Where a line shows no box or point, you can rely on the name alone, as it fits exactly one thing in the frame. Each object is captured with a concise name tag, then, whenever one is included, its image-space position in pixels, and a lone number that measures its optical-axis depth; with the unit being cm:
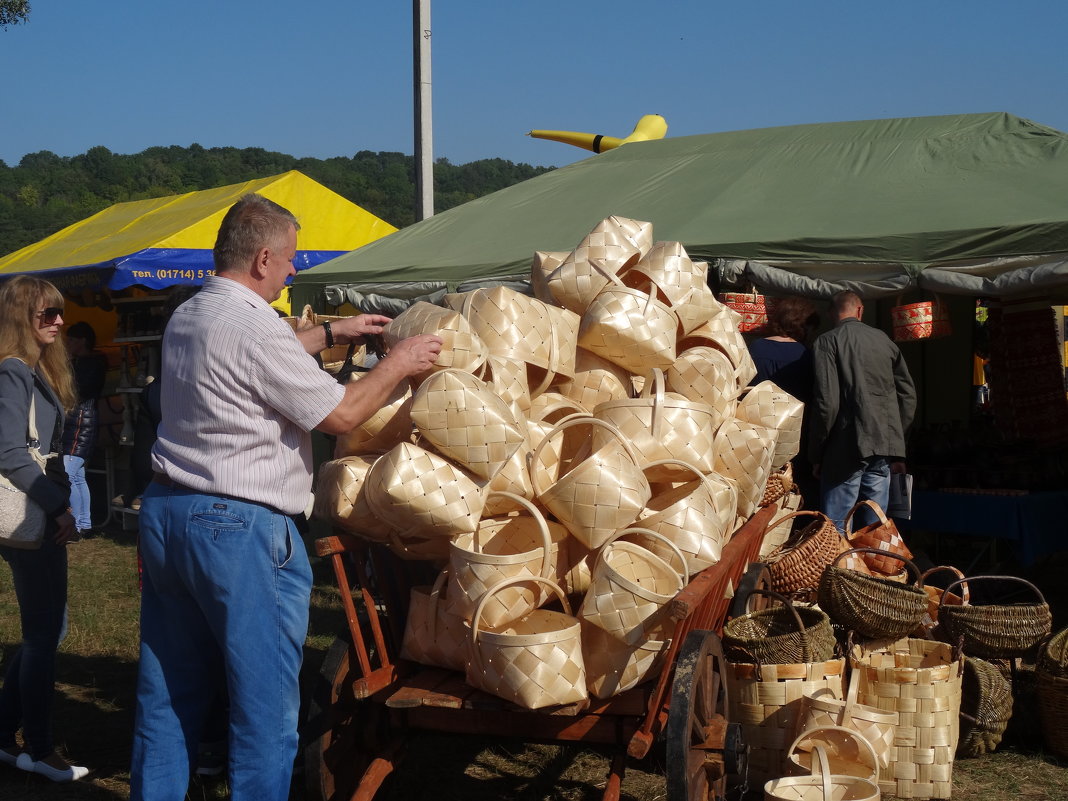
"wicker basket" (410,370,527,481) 283
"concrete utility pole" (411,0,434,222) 1015
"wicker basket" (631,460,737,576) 293
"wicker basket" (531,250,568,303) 432
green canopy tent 537
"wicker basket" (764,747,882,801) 300
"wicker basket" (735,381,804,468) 397
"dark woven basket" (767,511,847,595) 436
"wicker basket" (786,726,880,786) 318
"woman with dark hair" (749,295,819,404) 583
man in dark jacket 559
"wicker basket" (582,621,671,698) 273
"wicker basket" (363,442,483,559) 278
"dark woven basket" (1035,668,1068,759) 394
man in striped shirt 239
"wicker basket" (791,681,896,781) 335
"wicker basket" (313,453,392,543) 301
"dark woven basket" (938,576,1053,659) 407
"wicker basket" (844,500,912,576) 480
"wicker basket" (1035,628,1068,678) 400
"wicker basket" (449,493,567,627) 273
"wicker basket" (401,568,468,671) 290
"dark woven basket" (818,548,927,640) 389
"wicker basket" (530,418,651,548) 285
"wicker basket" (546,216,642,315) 401
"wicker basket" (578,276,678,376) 355
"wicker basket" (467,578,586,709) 258
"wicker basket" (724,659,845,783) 353
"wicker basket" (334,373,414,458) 317
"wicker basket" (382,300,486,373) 313
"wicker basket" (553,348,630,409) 367
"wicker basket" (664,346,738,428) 370
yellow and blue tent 931
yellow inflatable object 1055
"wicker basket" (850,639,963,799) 355
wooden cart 263
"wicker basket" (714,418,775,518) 350
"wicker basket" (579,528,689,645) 266
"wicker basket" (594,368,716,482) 319
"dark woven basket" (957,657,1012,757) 394
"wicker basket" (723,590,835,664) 366
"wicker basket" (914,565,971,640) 436
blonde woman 336
